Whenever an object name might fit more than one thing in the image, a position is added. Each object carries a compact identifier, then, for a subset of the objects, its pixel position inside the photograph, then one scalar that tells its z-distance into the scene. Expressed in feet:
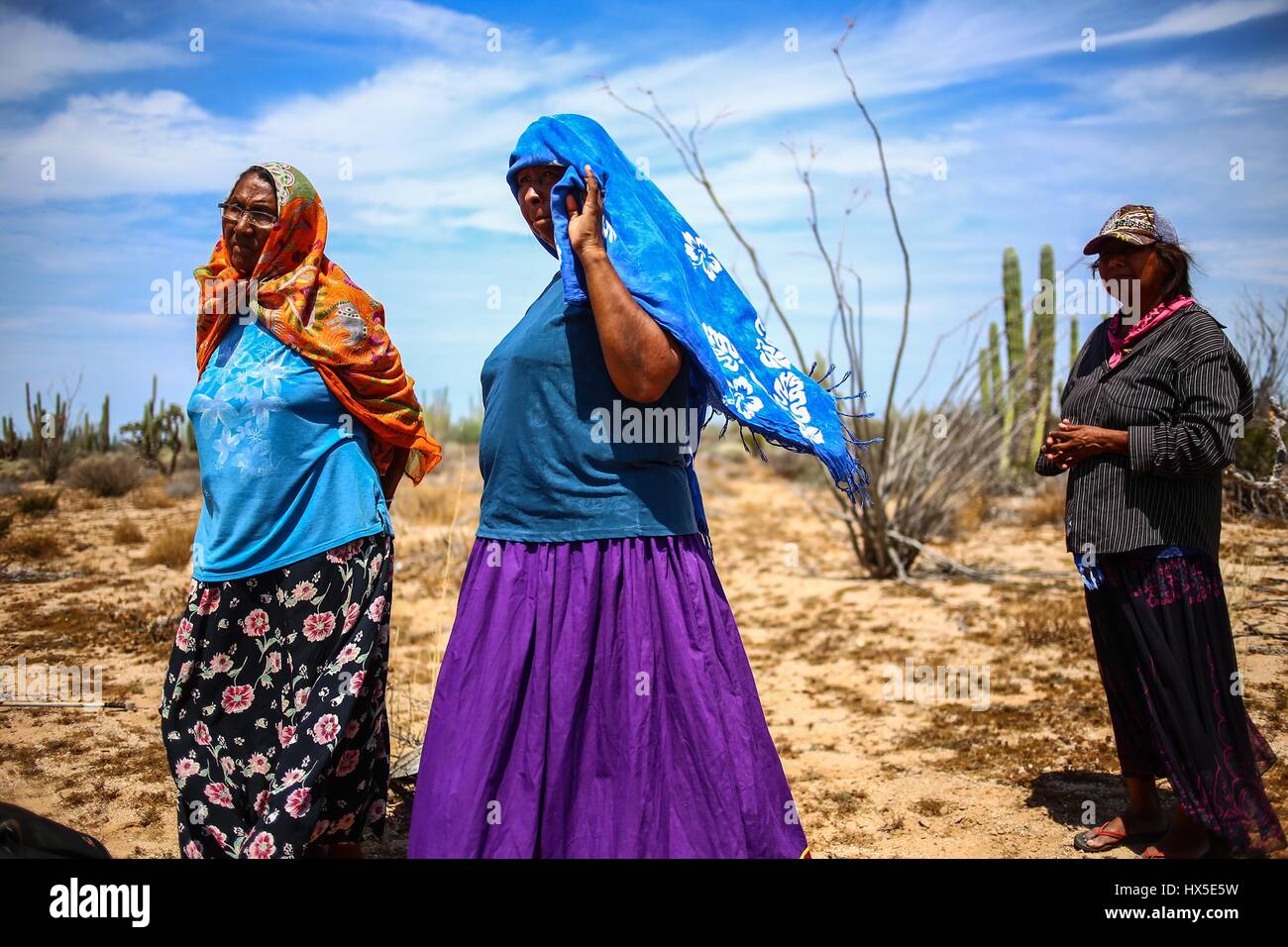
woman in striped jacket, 10.37
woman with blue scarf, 7.79
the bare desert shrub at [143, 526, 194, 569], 26.61
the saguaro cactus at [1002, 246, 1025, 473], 46.83
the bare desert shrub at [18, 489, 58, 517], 18.61
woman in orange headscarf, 10.09
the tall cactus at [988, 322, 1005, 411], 29.58
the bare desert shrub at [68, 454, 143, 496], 32.78
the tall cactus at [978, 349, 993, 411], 31.67
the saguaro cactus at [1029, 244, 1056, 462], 31.19
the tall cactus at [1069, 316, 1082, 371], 58.95
